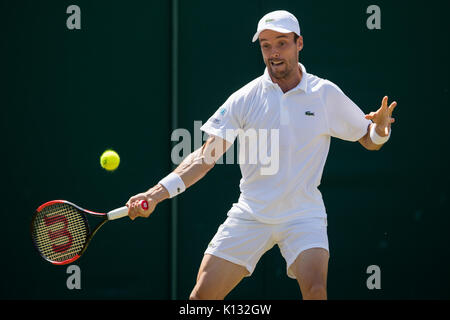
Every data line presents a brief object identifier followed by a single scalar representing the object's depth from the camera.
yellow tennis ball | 9.59
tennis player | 7.96
